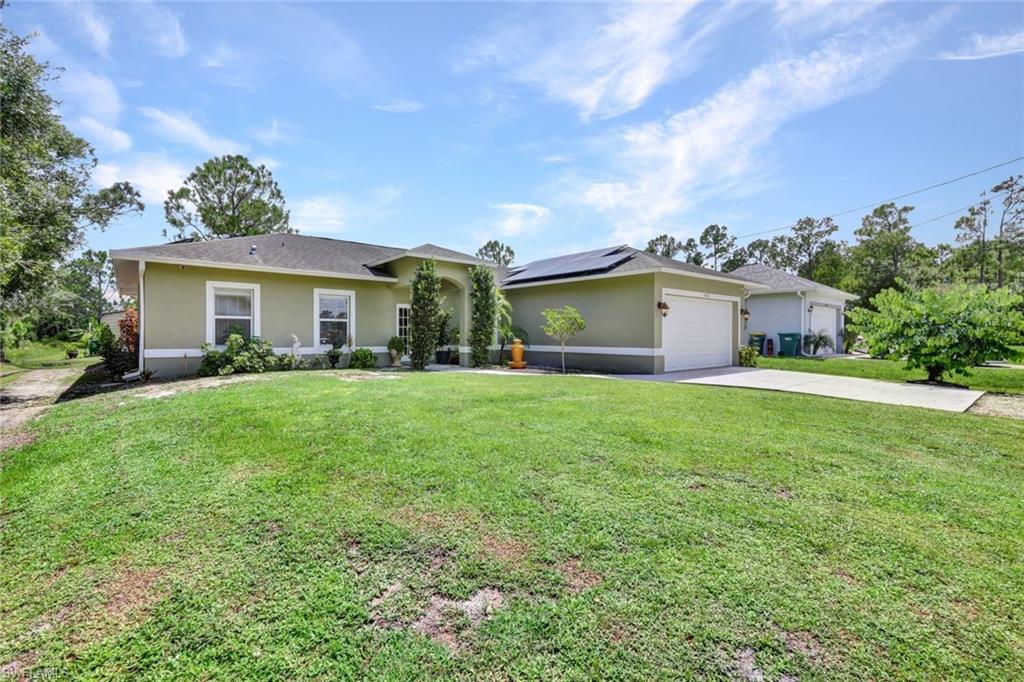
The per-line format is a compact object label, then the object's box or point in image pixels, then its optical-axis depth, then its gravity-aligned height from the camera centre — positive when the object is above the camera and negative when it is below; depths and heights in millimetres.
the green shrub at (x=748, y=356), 14867 -471
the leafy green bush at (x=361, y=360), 12961 -609
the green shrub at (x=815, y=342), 19859 +37
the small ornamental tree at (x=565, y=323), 12961 +526
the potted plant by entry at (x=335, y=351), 12883 -350
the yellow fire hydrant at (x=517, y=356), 14210 -505
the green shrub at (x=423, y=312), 12593 +802
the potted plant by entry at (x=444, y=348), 15273 -285
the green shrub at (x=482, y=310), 14008 +954
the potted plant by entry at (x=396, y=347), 13820 -235
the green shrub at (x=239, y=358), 10680 -484
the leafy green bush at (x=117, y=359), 12031 -597
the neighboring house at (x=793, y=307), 20062 +1681
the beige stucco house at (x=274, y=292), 10758 +1315
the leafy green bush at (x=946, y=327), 9516 +375
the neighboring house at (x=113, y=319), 24775 +1086
